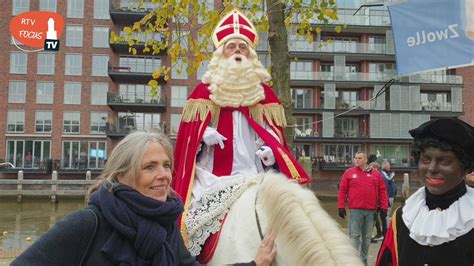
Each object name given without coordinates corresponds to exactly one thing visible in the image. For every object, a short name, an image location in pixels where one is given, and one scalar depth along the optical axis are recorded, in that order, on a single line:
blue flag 3.78
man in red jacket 9.01
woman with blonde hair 2.04
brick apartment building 42.72
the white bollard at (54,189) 27.65
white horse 2.01
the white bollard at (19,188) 27.30
